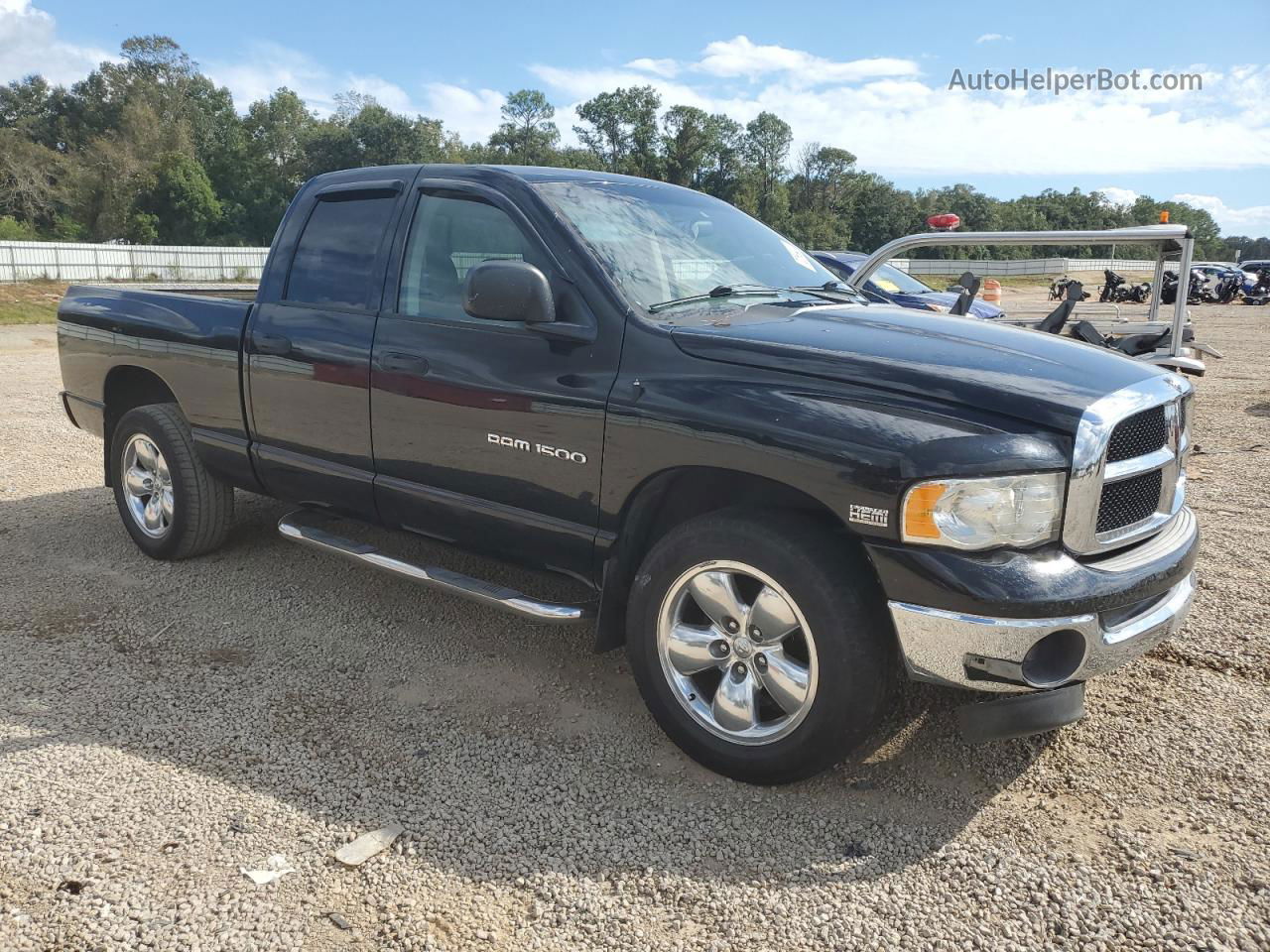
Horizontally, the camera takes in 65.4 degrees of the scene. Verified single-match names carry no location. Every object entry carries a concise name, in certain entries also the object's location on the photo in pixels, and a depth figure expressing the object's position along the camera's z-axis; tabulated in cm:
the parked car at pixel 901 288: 1077
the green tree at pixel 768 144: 11700
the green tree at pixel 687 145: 10594
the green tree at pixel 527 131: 11106
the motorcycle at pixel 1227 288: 3534
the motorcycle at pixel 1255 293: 3472
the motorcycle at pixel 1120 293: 2984
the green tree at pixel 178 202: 6869
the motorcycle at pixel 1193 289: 2927
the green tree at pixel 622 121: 10994
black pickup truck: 269
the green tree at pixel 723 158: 10781
